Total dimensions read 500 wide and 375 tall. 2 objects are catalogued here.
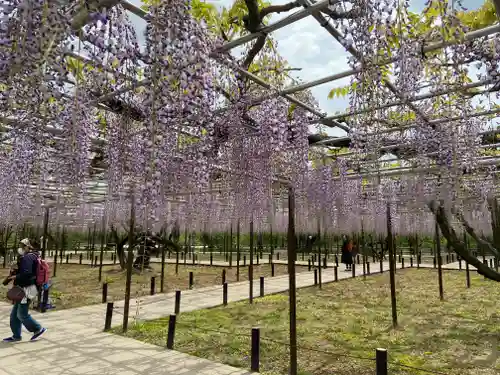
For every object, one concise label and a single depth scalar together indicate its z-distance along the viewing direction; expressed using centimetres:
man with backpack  543
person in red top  1607
